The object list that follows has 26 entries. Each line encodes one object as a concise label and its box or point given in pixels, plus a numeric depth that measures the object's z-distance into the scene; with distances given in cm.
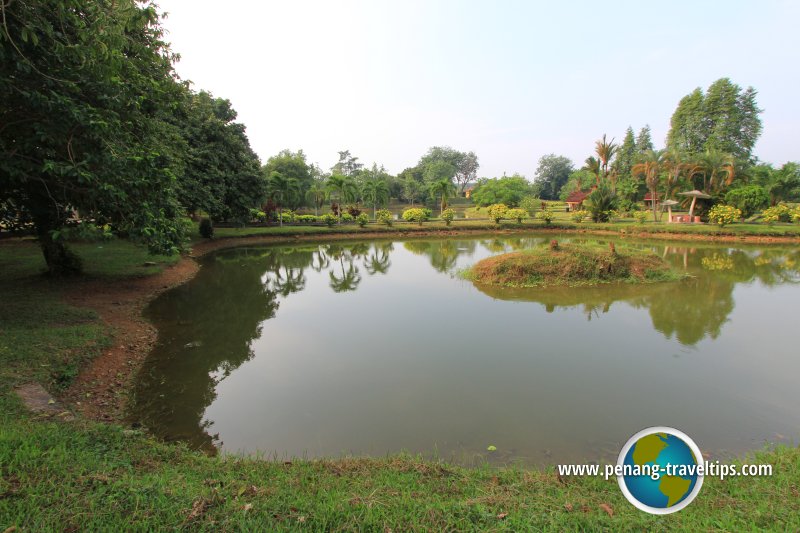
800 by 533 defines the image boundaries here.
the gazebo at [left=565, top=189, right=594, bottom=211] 4309
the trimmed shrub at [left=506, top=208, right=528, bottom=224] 2975
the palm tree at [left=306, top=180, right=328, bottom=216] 3872
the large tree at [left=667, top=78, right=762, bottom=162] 3703
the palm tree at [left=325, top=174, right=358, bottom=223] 3109
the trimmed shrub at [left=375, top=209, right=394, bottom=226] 2880
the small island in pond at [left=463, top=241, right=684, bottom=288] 1172
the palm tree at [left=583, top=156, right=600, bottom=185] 3603
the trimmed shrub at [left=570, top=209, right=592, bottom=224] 2996
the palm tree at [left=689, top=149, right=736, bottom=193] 2791
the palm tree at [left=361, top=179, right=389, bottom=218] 3534
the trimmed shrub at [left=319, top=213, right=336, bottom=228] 2822
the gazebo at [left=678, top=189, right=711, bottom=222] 2703
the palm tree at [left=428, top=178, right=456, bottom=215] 3681
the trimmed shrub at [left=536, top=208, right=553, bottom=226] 2966
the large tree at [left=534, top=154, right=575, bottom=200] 6312
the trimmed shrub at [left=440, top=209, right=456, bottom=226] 2967
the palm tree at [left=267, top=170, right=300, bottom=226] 2941
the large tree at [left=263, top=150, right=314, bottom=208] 4110
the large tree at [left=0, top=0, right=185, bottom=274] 489
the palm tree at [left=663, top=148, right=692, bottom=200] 2788
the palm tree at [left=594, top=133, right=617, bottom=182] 3547
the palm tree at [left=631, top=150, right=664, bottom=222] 2815
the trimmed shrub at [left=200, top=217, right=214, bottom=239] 2098
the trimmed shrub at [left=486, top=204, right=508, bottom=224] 2977
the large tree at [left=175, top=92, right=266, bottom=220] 1816
